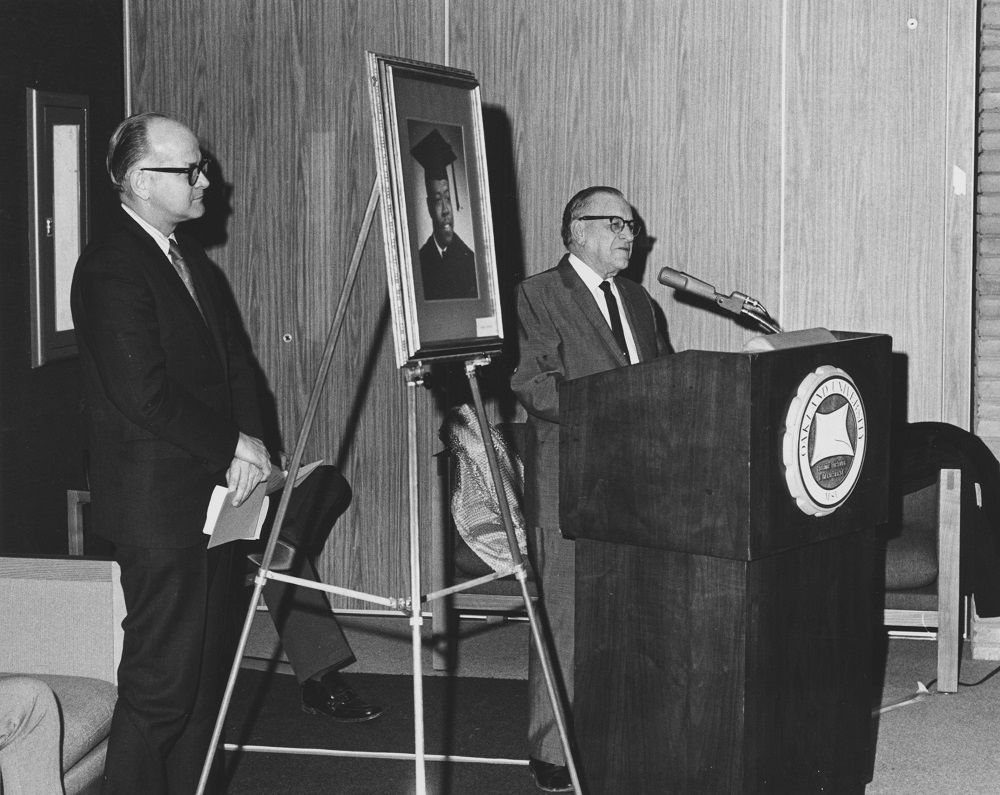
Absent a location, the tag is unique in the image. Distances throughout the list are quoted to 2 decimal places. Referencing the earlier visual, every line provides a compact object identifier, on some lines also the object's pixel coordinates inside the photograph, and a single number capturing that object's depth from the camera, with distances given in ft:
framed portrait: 8.81
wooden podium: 8.64
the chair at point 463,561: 14.70
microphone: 9.89
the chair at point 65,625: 10.42
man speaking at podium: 11.26
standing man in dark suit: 9.26
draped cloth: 14.55
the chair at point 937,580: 13.92
